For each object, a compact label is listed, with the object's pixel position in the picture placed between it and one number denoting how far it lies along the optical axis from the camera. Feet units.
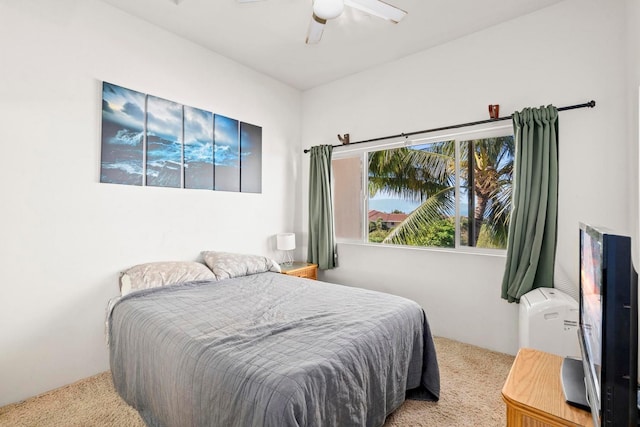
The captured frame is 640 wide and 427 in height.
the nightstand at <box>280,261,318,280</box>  11.50
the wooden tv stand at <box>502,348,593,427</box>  3.26
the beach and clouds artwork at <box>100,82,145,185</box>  8.11
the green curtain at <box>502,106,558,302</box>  7.88
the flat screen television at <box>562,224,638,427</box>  2.38
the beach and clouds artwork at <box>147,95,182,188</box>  8.96
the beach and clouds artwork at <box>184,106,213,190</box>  9.82
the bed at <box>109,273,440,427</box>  4.10
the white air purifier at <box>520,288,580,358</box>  6.91
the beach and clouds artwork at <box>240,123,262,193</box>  11.43
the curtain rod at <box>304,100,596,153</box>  7.55
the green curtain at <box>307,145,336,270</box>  12.37
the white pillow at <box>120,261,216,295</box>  7.68
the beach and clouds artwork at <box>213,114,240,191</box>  10.62
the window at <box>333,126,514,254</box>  9.39
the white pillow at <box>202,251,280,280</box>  9.20
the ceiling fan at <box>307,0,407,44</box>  6.34
